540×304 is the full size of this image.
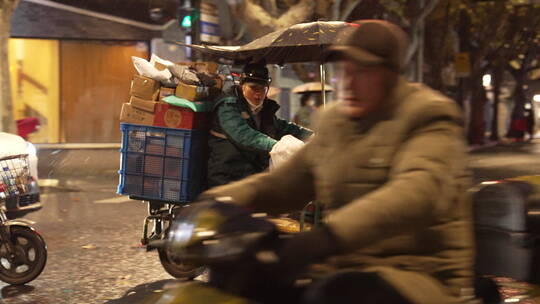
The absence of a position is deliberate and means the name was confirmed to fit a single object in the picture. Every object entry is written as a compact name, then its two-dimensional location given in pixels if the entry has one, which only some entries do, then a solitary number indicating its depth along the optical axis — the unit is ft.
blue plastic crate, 20.74
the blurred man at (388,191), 7.23
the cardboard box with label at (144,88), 21.59
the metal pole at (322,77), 26.90
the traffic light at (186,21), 44.29
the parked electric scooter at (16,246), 21.22
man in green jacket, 19.45
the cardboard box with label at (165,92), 21.57
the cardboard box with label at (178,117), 20.74
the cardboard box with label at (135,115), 21.45
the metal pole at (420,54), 80.69
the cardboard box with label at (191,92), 20.58
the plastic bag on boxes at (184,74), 21.18
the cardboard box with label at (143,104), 21.31
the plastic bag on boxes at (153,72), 21.65
